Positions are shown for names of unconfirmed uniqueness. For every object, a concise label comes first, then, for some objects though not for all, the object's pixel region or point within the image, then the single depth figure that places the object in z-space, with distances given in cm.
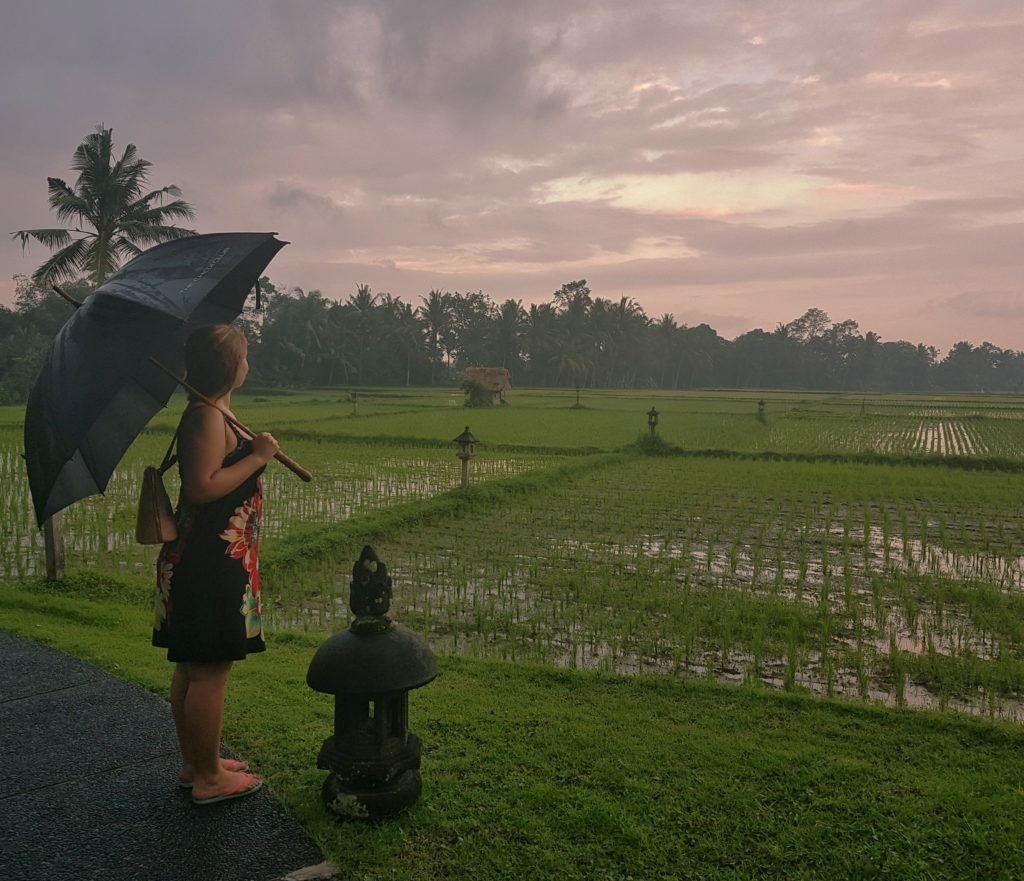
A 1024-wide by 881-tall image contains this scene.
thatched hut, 3203
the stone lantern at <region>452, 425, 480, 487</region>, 1006
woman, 237
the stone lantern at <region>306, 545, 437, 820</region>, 247
